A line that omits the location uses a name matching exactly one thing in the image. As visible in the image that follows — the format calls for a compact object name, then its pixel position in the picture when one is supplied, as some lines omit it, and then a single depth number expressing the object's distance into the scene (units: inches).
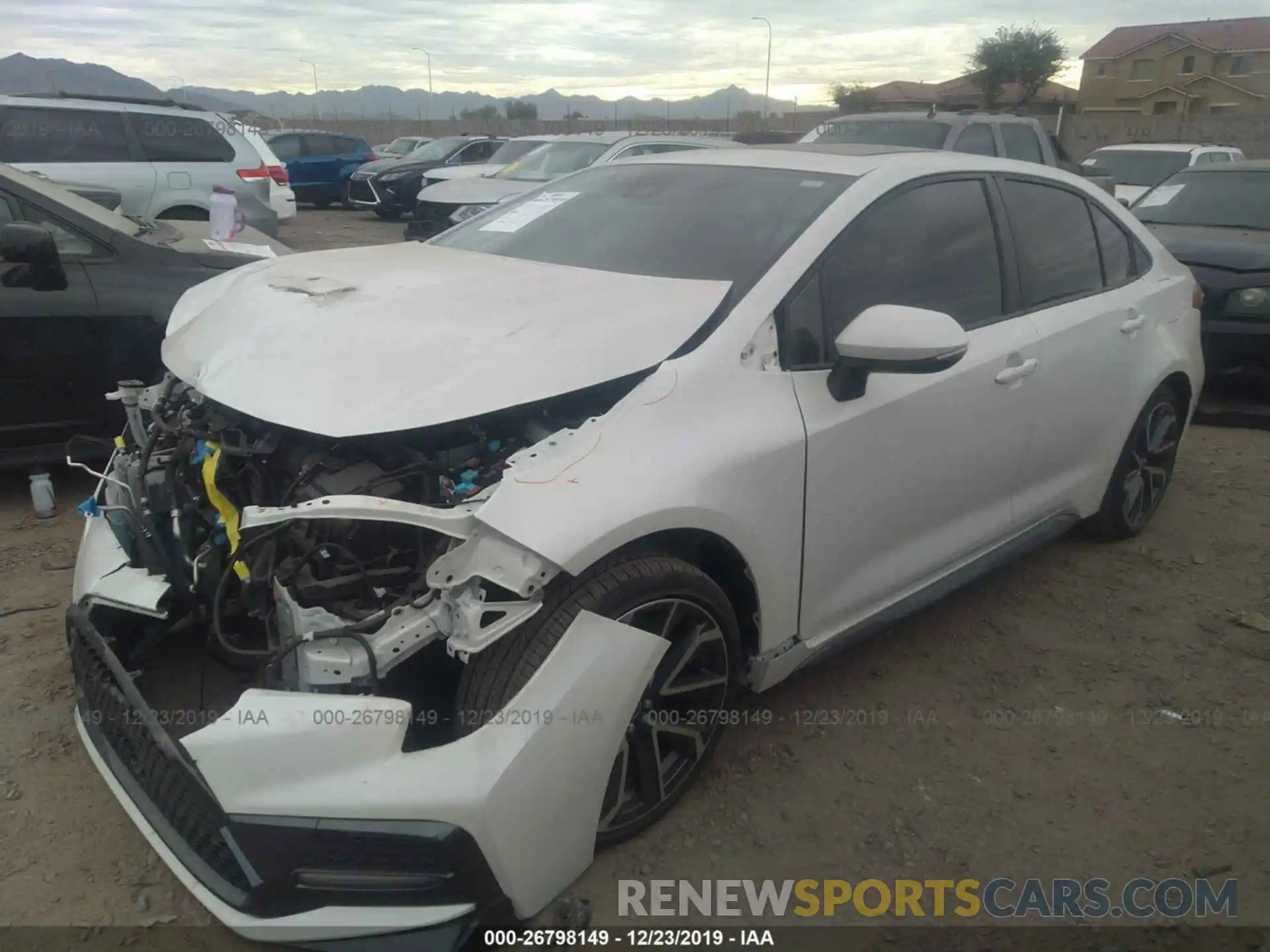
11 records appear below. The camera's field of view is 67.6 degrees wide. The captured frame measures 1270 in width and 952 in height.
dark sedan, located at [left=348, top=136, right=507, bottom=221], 661.3
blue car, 740.0
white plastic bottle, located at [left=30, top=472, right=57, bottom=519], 162.1
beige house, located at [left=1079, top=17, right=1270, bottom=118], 1978.3
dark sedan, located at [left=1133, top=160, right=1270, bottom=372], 228.5
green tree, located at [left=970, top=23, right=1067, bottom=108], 1775.3
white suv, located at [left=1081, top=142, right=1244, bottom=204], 480.7
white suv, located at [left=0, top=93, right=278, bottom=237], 349.4
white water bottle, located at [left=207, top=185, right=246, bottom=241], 258.2
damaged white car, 73.7
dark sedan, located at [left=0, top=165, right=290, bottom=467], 158.2
